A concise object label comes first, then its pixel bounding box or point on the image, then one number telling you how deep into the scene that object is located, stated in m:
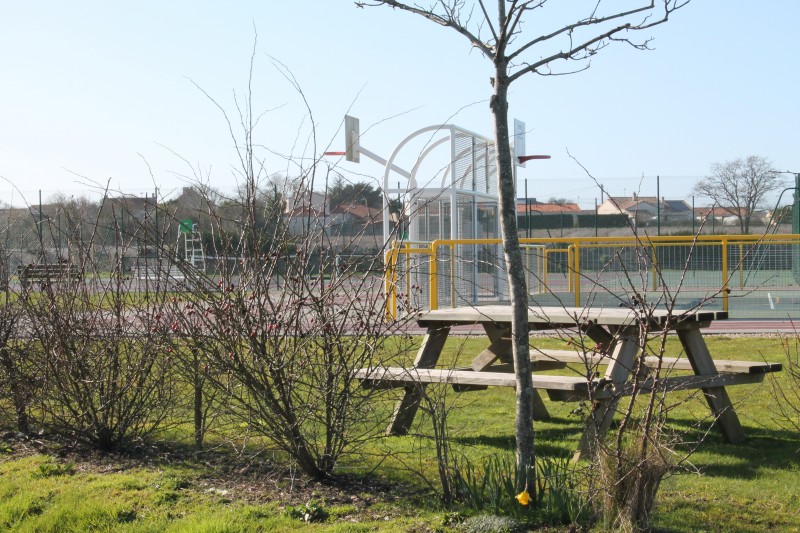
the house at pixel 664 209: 27.16
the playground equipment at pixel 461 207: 17.75
